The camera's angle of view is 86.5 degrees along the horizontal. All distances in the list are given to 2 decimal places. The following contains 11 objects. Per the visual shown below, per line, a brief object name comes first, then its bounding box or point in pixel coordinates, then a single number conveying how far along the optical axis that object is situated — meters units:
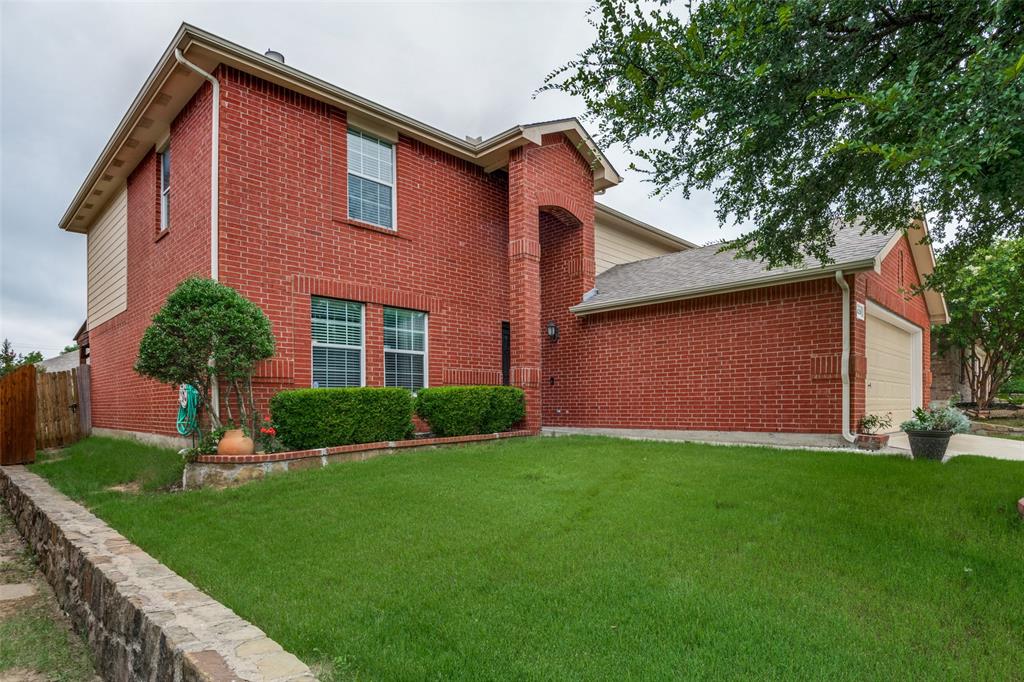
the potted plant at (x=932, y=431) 6.80
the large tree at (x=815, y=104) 2.84
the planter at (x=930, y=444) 6.79
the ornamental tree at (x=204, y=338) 6.32
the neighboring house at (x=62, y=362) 22.49
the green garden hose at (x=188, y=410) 7.41
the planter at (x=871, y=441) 7.52
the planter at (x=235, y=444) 6.49
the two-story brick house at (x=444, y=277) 7.88
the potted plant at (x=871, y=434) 7.53
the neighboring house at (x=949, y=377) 19.00
